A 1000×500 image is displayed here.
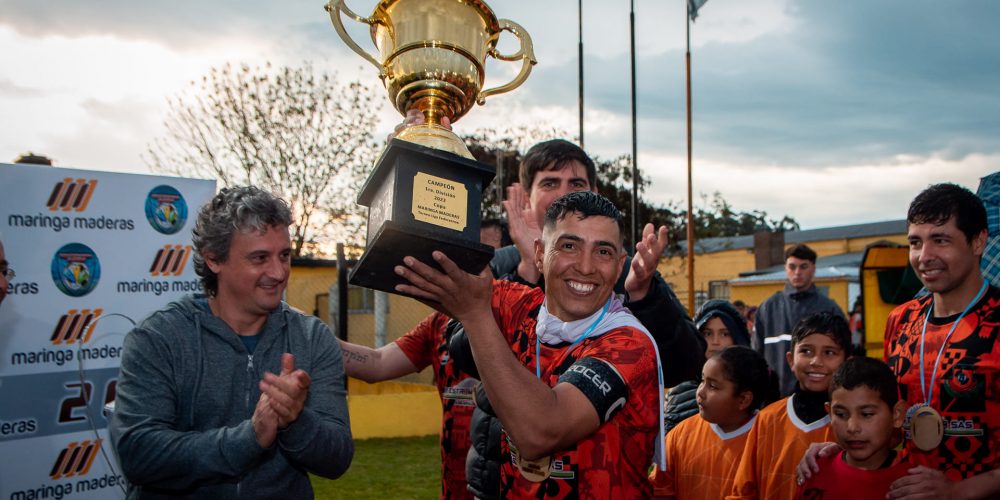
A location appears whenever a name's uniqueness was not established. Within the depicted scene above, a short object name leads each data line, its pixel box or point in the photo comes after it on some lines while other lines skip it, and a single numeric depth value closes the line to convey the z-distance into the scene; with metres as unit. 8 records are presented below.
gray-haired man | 2.19
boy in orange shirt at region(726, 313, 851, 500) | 3.52
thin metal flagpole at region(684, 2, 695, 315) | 17.12
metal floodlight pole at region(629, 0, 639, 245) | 15.93
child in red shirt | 3.16
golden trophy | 1.89
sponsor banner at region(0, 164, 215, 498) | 4.01
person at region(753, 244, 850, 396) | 6.91
